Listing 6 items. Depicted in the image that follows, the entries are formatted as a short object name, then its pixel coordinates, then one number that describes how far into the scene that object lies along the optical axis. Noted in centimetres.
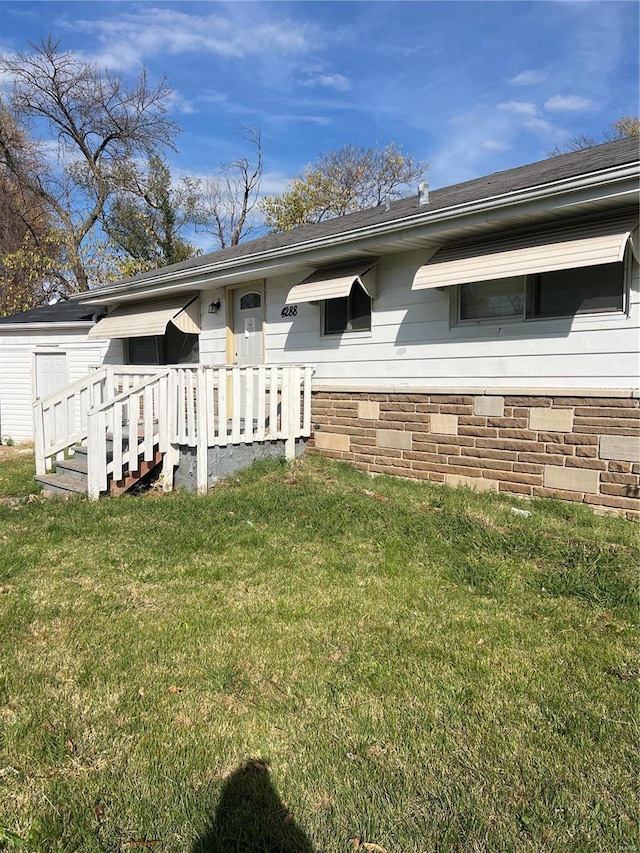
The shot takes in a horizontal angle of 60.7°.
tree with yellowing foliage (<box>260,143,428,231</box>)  2542
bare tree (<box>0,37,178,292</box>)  2122
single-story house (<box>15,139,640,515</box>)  516
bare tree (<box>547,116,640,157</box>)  2052
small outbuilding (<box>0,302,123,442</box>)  1259
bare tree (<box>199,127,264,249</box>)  2734
